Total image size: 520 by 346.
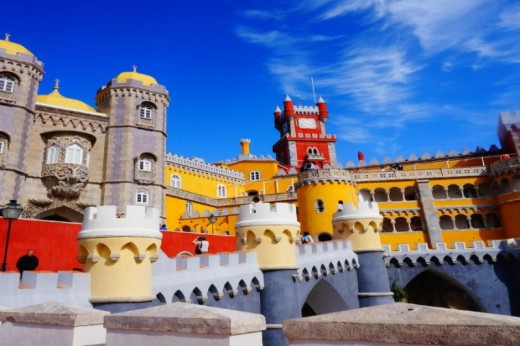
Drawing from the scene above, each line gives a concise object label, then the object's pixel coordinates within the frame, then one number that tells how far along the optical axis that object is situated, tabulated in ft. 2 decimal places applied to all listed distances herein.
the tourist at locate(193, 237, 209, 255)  51.28
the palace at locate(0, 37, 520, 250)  77.82
